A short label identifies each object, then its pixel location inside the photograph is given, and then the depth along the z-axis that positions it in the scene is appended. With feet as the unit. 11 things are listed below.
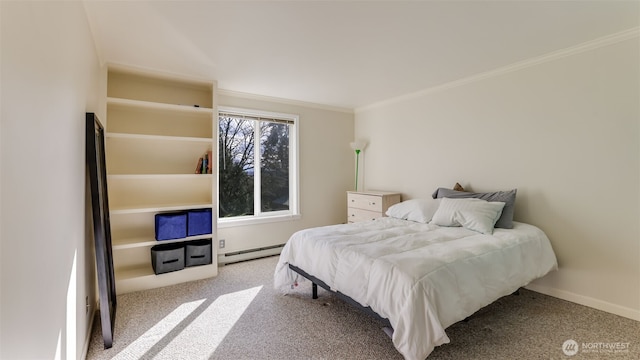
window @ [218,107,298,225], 12.53
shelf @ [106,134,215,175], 9.95
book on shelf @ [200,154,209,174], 10.77
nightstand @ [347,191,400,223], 12.69
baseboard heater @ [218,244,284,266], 12.13
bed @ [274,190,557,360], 5.28
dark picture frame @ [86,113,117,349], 6.25
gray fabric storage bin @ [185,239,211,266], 10.16
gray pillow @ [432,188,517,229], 8.68
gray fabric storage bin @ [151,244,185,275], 9.55
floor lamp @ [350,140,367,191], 14.98
